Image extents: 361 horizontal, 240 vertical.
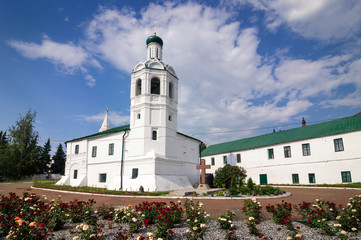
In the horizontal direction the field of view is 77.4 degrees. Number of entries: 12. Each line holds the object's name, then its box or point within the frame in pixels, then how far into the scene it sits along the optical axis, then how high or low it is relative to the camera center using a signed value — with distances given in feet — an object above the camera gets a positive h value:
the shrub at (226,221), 21.91 -5.20
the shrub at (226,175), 74.84 -2.78
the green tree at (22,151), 110.32 +8.75
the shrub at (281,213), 23.38 -4.85
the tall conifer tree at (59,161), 165.81 +5.61
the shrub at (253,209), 24.14 -4.64
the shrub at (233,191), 51.41 -5.52
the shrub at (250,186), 54.39 -4.76
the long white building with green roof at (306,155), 75.05 +4.24
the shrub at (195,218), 19.15 -4.91
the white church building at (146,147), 69.05 +6.84
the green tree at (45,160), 128.33 +5.82
